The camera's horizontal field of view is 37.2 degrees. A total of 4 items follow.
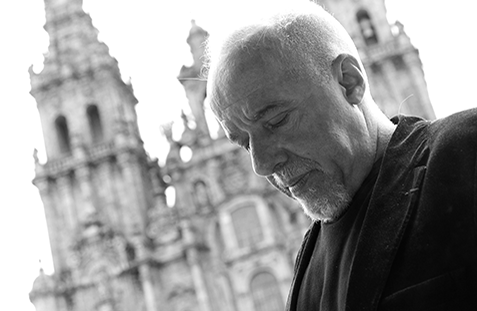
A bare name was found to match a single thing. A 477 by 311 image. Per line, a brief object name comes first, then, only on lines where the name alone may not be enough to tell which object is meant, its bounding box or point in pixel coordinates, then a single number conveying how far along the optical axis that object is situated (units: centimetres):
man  148
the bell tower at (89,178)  2552
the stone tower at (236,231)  2414
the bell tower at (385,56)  2634
